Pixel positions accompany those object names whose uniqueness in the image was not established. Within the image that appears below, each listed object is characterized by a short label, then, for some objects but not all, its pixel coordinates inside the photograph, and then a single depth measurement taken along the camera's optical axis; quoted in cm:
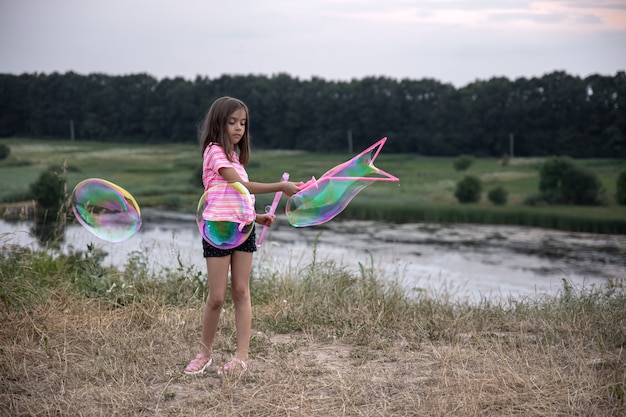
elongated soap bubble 461
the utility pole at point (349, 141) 4490
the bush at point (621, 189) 3242
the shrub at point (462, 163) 4019
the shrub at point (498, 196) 3422
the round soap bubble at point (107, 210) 520
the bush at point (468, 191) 3475
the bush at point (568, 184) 3312
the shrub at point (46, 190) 1941
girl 427
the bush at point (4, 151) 2719
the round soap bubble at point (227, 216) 419
